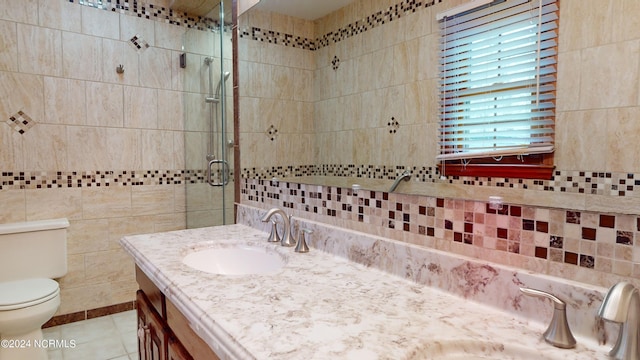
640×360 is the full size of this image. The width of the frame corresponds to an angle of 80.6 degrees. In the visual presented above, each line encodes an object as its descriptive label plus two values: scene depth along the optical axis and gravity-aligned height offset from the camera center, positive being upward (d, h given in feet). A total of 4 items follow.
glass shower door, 7.72 +0.95
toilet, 6.13 -2.26
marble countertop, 2.28 -1.12
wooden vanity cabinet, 3.30 -1.76
